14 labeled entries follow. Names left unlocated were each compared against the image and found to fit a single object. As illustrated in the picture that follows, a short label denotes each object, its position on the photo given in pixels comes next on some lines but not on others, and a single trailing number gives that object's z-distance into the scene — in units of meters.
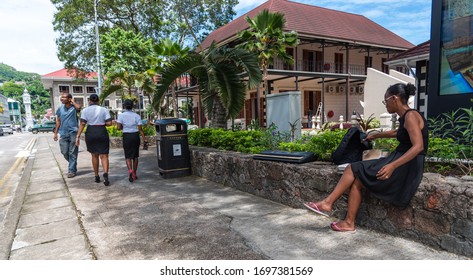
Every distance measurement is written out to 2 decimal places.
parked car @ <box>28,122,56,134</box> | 43.35
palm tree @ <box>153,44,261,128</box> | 6.79
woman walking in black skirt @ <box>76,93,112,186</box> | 5.80
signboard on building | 4.66
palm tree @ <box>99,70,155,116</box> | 16.14
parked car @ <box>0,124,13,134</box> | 43.47
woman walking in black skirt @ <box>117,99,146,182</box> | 5.97
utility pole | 19.62
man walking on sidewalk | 6.55
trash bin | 6.25
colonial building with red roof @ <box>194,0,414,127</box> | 18.97
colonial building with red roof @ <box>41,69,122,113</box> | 48.75
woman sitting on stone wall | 2.74
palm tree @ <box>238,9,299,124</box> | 11.11
